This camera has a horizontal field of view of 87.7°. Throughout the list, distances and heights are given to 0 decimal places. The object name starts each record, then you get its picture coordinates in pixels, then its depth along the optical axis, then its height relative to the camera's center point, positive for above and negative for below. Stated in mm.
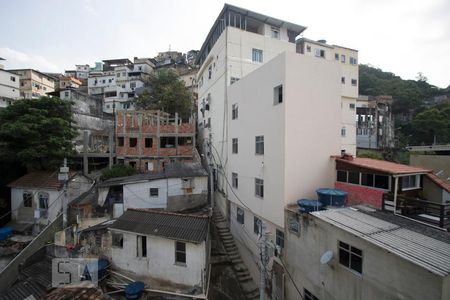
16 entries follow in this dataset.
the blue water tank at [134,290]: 11500 -7217
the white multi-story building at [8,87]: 37875 +9748
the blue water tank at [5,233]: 17266 -6574
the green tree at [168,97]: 33062 +6915
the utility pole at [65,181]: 15353 -2413
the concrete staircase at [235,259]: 13461 -7531
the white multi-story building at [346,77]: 28859 +8714
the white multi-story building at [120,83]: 48531 +13744
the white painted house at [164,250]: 11727 -5553
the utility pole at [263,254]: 9584 -4742
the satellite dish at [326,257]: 8324 -4061
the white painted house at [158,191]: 17781 -3635
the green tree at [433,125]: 39344 +3321
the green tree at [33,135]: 18422 +783
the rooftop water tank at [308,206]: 9969 -2634
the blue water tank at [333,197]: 10623 -2422
